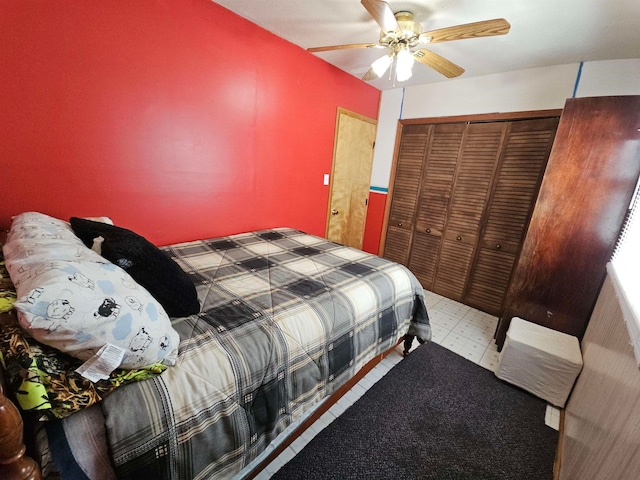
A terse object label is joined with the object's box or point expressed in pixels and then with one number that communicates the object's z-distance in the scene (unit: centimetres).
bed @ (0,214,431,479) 67
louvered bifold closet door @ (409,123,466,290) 293
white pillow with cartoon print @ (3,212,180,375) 63
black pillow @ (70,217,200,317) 99
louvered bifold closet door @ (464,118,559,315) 244
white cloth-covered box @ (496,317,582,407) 167
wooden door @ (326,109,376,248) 312
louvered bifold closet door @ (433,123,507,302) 269
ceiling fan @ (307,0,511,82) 133
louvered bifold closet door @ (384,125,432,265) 317
